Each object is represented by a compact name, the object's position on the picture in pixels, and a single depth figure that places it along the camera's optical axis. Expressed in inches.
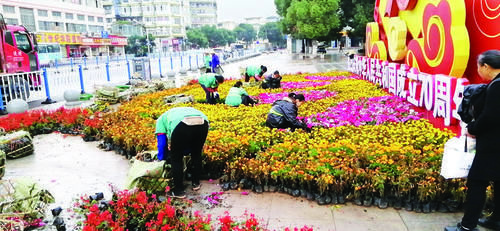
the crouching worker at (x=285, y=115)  263.3
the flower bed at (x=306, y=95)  410.2
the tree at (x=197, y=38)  3366.1
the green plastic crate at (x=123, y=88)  570.3
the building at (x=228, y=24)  5856.3
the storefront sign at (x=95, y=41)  1989.7
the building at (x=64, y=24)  1732.3
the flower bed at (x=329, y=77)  589.5
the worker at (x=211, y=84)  359.9
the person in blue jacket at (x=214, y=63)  772.6
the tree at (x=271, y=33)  4082.2
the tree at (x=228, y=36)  3774.4
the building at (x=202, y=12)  4598.9
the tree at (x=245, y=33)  4355.3
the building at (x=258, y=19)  6716.5
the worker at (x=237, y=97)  382.0
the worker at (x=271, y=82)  507.6
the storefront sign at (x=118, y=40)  2180.4
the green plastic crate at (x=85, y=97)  571.1
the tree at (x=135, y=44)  2559.1
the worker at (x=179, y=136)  177.3
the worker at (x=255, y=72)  555.5
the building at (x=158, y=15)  3499.0
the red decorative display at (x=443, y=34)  223.1
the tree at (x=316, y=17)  1255.5
